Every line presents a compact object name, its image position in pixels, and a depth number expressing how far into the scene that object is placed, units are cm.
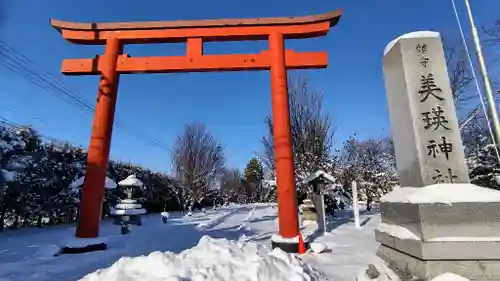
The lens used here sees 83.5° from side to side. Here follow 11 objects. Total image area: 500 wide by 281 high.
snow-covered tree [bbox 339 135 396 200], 1903
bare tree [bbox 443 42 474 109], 1280
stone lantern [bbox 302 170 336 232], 951
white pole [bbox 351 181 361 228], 1011
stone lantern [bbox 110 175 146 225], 1198
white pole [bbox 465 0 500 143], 564
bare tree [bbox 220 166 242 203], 3923
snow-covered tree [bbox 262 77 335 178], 1492
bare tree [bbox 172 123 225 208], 2208
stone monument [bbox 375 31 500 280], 336
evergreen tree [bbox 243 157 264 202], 4622
